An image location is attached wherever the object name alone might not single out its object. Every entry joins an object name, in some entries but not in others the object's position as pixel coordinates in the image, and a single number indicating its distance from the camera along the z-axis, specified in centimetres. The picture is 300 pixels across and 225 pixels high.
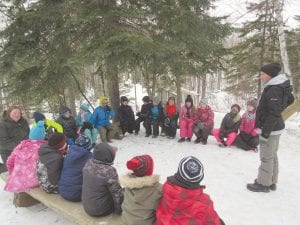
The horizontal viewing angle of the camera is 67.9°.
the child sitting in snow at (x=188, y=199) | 237
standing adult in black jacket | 369
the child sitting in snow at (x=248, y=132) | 599
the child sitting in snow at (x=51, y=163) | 346
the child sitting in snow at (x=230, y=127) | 627
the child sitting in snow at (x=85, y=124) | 633
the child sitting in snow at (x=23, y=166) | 377
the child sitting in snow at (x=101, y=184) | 284
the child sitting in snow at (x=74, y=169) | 322
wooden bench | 285
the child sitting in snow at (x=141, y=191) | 248
